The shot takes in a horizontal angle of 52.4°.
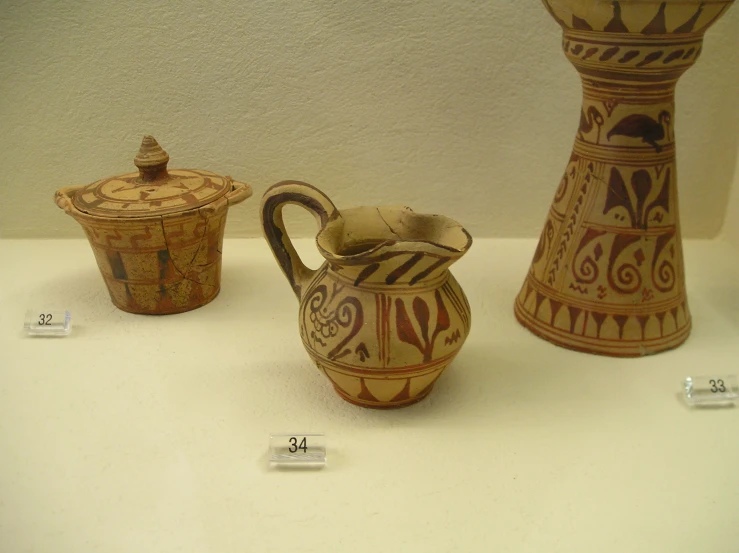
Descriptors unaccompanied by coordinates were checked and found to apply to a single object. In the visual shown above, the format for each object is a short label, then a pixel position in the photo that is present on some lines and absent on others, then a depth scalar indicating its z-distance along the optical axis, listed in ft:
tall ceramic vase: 1.14
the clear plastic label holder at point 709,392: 1.19
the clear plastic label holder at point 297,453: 1.06
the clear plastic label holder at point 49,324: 1.44
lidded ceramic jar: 1.41
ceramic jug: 1.06
